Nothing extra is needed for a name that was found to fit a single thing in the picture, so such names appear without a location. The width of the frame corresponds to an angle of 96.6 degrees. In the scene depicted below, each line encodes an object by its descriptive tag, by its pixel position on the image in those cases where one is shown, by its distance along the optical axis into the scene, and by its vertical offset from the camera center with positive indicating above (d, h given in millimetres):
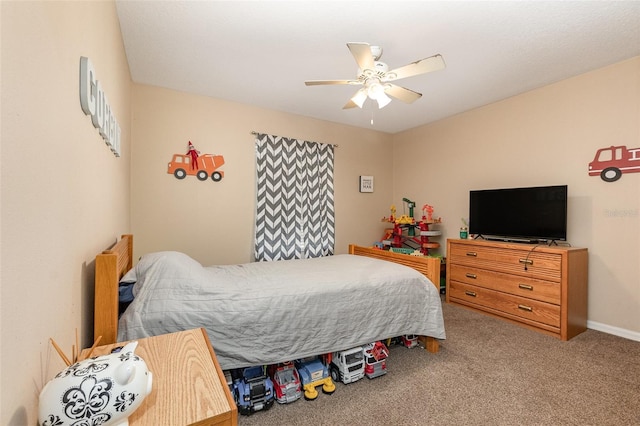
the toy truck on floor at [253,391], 1625 -1055
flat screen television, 2781 -30
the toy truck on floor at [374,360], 1944 -1031
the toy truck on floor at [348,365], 1871 -1035
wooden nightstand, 682 -494
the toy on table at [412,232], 3965 -318
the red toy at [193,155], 3180 +611
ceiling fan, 1814 +961
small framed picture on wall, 4473 +418
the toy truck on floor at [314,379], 1764 -1078
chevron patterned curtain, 3587 +135
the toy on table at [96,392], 576 -390
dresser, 2537 -726
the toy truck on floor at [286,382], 1711 -1058
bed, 1426 -563
